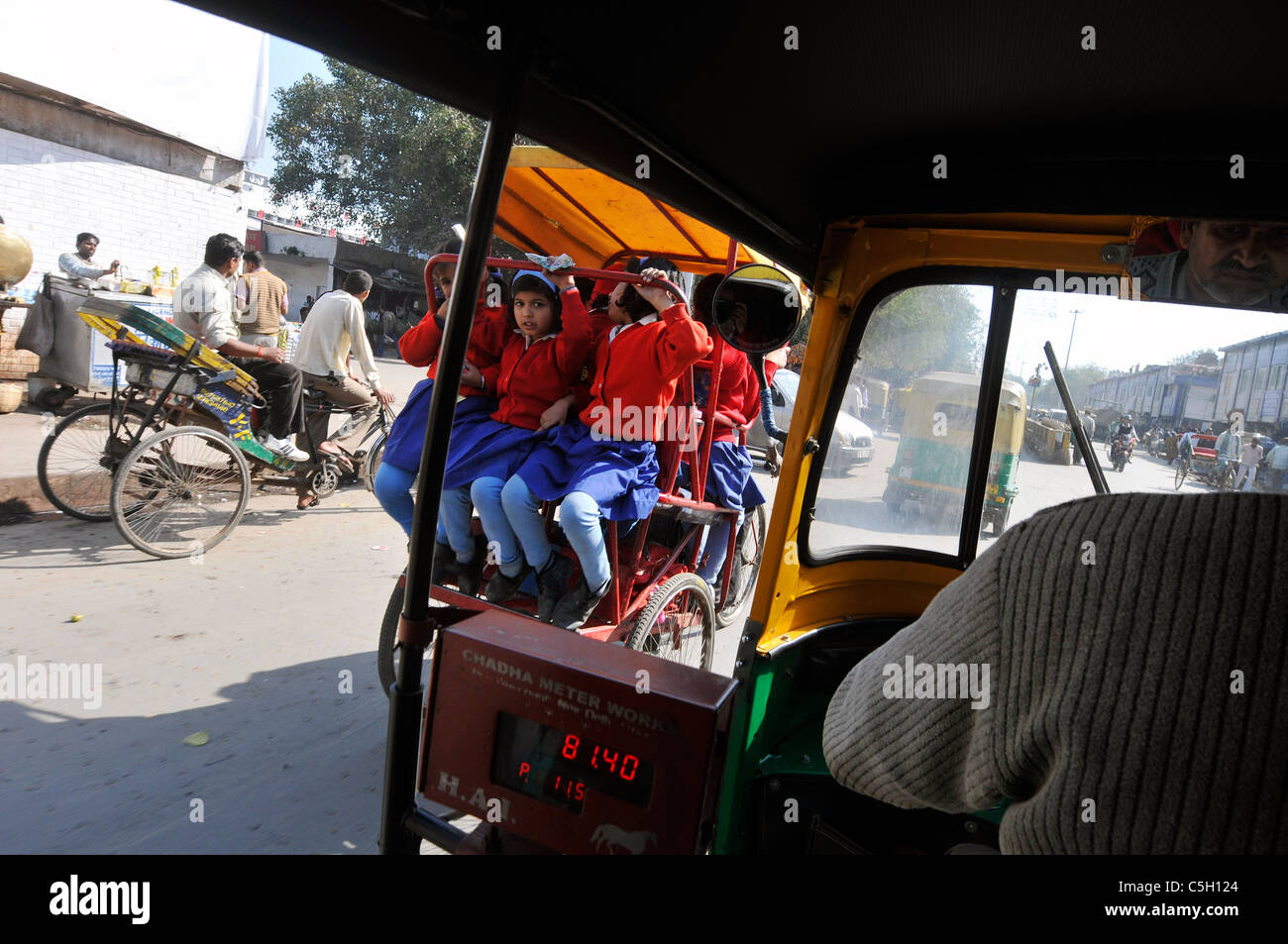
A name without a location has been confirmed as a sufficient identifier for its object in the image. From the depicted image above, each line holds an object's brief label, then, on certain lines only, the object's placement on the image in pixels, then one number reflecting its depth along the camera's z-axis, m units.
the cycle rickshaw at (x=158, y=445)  5.42
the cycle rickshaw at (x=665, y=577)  3.68
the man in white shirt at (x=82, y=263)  8.95
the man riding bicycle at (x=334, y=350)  6.95
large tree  23.08
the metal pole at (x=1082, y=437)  2.07
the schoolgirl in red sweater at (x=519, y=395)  3.54
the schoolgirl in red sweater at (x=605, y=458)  3.44
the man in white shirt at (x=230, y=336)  6.02
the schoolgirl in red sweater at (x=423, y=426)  3.60
